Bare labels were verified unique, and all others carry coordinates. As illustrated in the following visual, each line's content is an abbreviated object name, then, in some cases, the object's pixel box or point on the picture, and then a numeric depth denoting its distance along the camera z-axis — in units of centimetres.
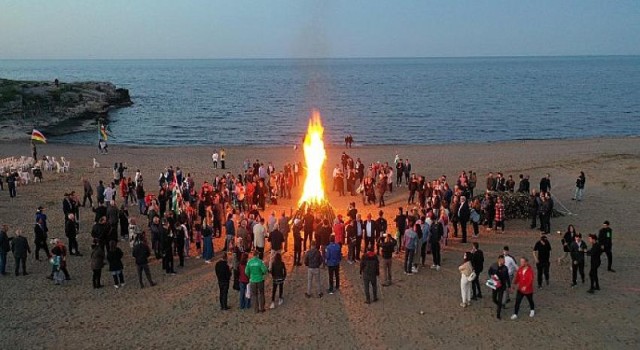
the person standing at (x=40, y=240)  1515
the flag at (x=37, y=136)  3048
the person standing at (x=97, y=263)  1324
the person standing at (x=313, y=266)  1256
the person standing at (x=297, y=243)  1492
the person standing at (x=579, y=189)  2188
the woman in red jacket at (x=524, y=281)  1138
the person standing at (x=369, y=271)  1229
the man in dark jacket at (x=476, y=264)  1238
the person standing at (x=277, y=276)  1212
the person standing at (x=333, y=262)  1297
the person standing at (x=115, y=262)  1320
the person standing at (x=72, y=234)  1539
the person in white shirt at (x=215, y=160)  3145
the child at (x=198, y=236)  1633
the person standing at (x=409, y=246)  1419
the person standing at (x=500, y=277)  1162
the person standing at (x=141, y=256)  1309
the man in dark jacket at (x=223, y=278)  1198
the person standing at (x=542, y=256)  1313
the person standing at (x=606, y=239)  1427
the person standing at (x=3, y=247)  1419
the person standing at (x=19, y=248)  1406
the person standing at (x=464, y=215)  1686
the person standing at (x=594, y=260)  1296
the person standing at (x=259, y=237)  1523
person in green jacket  1184
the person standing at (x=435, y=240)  1436
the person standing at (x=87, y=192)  2125
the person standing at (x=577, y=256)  1315
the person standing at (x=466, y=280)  1216
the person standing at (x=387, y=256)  1339
